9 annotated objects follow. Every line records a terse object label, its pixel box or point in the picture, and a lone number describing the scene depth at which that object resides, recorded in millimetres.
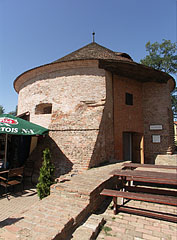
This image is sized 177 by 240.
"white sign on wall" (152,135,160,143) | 9609
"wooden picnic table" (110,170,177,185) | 3725
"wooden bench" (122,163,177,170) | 4991
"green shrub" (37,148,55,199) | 5219
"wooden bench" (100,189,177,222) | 3256
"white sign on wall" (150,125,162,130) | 9616
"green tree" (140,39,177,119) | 17156
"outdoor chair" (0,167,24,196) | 5736
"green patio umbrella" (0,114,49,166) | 5895
